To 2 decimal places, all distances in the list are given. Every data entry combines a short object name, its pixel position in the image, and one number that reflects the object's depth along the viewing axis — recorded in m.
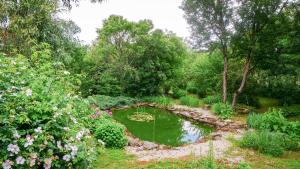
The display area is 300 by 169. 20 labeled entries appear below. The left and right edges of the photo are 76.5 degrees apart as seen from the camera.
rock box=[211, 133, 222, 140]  5.96
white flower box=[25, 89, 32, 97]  1.81
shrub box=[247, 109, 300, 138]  5.90
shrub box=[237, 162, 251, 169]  3.86
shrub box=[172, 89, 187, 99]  13.86
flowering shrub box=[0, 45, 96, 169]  1.64
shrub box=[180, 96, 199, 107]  11.04
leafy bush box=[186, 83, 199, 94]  15.32
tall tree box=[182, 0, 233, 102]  8.73
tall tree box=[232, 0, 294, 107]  8.21
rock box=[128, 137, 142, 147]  5.40
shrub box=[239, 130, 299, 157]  4.73
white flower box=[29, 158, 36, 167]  1.62
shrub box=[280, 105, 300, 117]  8.81
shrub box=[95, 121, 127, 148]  4.94
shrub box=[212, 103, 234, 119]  8.38
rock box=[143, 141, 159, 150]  5.17
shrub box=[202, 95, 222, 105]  11.08
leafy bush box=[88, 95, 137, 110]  10.43
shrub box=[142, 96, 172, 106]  11.54
